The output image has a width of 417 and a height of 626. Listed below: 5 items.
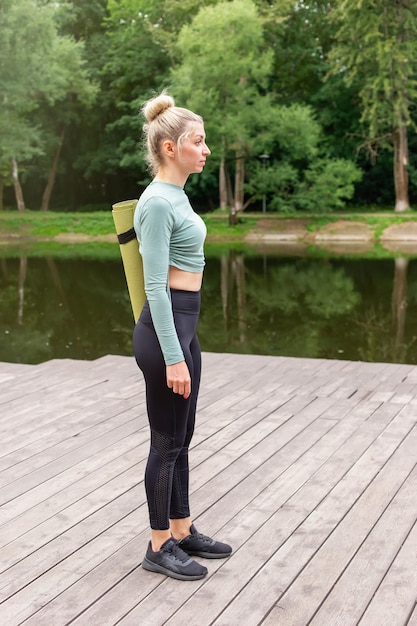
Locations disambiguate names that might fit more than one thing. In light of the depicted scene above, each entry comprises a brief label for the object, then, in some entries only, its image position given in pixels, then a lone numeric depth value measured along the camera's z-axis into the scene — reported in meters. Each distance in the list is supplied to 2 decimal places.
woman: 2.66
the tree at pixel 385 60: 28.45
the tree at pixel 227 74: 28.03
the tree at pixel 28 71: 29.94
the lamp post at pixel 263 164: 30.71
